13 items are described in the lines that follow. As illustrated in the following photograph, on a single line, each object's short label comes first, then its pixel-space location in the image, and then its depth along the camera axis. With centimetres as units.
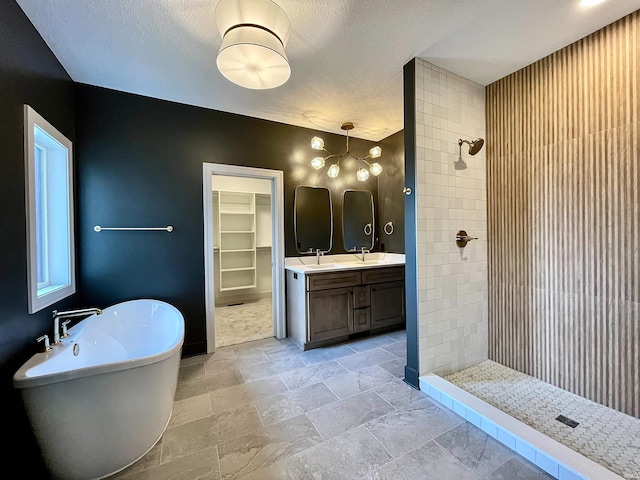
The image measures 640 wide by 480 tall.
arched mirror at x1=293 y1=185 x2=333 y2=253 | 340
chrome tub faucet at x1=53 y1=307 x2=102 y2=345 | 173
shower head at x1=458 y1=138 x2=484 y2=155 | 226
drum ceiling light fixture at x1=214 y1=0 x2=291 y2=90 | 144
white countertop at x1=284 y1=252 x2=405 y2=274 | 302
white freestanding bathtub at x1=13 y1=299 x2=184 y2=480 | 125
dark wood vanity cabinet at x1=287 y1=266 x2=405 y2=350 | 288
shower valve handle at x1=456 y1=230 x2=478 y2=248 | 235
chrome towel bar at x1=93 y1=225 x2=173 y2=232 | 243
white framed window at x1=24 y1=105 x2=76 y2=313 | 203
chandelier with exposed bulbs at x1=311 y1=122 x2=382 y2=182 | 320
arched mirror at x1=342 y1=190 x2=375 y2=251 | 375
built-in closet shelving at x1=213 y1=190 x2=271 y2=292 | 496
